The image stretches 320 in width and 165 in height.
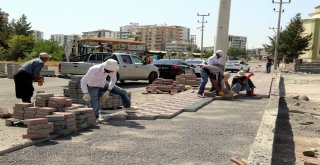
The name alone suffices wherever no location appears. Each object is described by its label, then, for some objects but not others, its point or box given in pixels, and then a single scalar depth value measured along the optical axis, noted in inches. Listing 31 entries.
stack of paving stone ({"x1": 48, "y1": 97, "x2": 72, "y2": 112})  308.6
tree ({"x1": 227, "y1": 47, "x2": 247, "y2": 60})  4975.1
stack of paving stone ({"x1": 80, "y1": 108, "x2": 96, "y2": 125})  306.4
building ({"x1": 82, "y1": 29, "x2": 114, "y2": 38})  5644.7
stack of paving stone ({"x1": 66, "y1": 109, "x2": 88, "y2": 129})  294.5
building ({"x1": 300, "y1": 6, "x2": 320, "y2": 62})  2615.7
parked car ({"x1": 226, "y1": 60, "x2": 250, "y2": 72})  1592.0
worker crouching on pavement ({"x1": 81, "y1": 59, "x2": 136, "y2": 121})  322.3
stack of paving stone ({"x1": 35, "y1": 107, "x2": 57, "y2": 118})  288.4
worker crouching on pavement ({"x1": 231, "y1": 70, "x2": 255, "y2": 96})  560.6
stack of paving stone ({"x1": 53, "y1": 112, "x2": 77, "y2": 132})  278.4
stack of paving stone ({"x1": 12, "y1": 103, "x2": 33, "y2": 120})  305.0
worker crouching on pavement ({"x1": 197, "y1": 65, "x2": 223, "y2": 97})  512.4
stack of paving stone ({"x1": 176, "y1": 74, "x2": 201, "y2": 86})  714.2
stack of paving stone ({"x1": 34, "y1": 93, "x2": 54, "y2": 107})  316.2
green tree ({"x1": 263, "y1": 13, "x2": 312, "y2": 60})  2306.8
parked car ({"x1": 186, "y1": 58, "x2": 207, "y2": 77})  1024.2
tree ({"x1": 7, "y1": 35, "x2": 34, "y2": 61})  1835.6
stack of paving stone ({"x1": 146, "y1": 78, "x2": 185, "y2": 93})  623.2
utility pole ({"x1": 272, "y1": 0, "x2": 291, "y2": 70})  2028.8
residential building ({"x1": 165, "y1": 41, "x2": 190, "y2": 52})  5338.6
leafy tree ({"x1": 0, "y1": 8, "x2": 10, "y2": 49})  2169.8
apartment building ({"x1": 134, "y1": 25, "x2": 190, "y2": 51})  6417.3
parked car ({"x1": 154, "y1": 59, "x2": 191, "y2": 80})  856.9
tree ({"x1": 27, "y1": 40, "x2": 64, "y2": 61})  1987.0
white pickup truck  689.0
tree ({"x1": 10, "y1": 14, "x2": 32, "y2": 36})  2603.3
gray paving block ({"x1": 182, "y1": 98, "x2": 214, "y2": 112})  408.0
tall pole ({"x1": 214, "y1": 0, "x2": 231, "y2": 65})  562.6
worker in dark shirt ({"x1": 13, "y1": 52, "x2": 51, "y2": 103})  364.2
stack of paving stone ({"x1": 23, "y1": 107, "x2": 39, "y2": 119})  299.7
